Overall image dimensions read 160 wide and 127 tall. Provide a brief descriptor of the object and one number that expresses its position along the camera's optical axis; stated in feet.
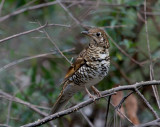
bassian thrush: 24.82
